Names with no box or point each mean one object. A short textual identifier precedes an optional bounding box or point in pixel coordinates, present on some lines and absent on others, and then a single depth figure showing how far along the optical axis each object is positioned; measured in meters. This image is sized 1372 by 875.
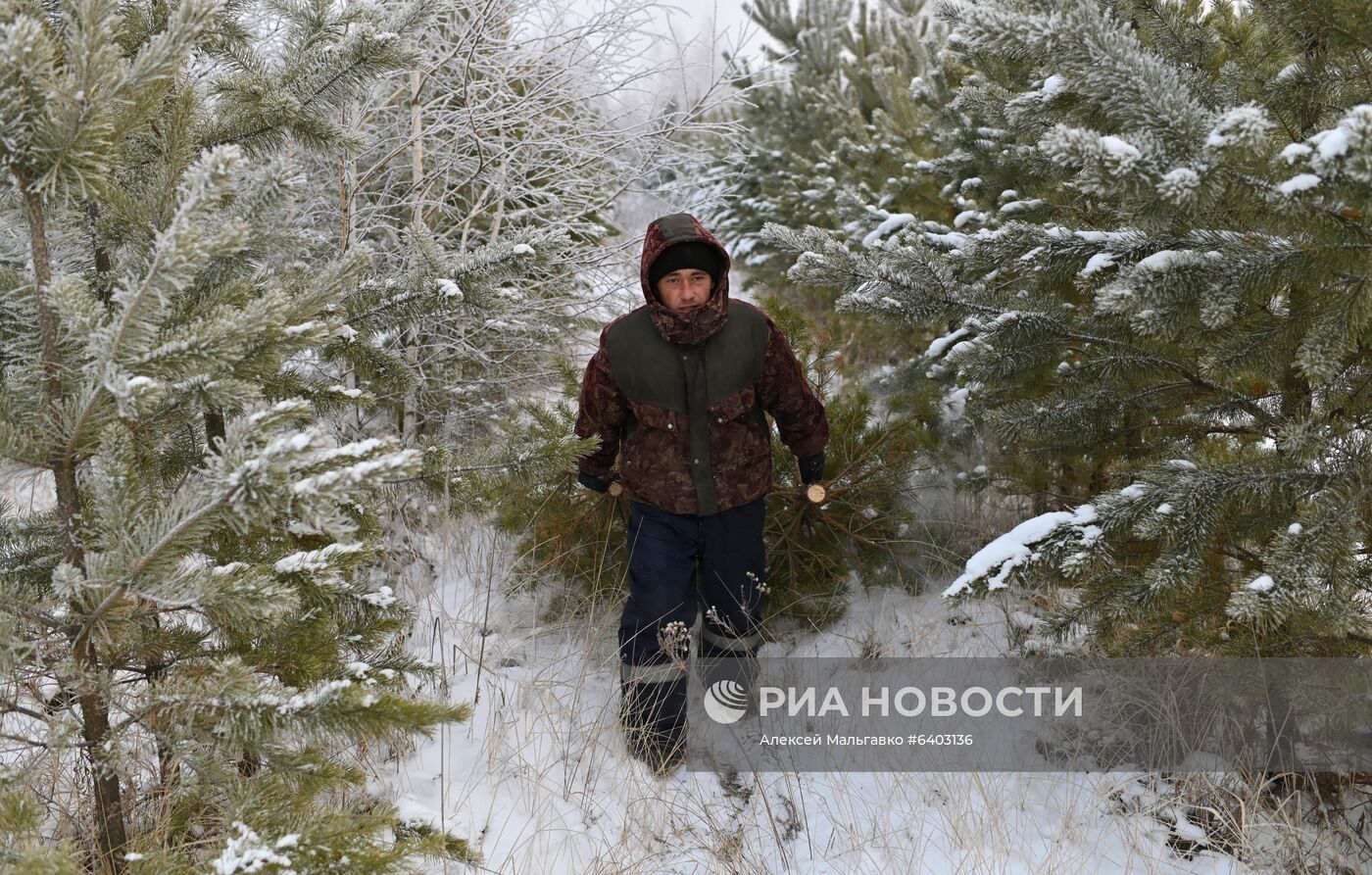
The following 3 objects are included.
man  3.11
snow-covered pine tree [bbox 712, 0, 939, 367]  6.19
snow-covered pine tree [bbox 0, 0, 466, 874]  1.47
